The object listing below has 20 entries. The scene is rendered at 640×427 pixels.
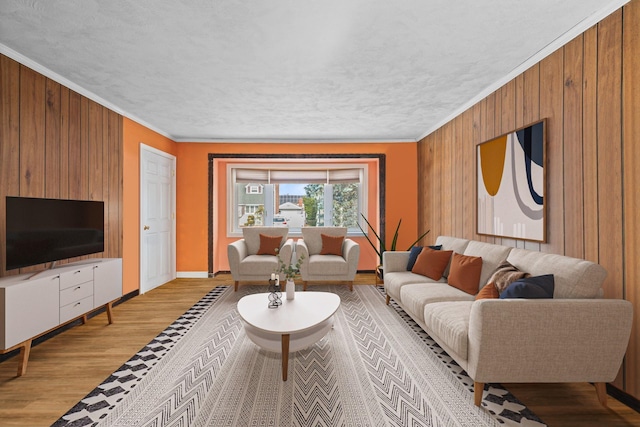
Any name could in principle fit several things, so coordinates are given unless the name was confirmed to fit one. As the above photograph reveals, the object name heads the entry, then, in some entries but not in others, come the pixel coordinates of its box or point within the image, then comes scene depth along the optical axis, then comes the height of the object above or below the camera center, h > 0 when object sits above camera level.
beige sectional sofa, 1.81 -0.73
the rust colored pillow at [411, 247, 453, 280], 3.51 -0.58
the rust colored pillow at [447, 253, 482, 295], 2.93 -0.59
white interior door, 4.67 -0.08
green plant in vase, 2.77 -0.52
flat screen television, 2.47 -0.15
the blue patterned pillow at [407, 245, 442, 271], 3.92 -0.53
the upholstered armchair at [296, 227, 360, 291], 4.57 -0.67
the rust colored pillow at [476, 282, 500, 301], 2.33 -0.60
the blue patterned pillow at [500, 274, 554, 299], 1.97 -0.48
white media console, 2.19 -0.71
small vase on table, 2.88 -0.70
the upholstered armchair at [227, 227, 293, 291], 4.57 -0.62
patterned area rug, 1.84 -1.20
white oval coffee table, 2.24 -0.81
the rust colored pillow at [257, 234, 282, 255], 5.04 -0.50
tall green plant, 5.23 -0.49
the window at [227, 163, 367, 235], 6.22 +0.36
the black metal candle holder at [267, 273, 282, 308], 2.72 -0.74
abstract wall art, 2.68 +0.27
